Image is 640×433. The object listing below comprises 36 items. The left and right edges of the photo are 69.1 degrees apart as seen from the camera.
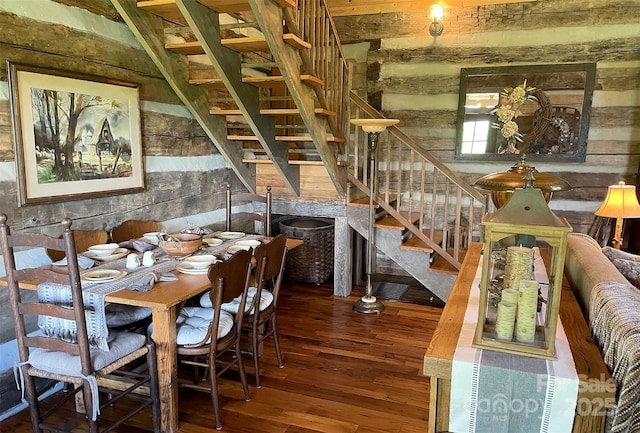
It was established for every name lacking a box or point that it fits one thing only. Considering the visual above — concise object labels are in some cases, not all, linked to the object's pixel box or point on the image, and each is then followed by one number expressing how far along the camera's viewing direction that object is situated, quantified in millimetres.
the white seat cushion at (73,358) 2035
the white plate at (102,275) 2256
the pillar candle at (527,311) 1343
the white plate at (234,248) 2917
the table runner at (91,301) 2064
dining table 2098
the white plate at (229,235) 3377
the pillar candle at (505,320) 1363
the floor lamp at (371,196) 3730
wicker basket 4793
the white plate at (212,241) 3135
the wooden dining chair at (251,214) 3637
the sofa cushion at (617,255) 2404
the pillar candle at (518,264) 1440
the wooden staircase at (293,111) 3047
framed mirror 4418
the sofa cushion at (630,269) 2213
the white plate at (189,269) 2477
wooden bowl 2742
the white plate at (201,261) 2549
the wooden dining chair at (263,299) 2633
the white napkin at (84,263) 2446
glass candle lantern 1329
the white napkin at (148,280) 2197
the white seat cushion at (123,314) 2598
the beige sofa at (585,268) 1805
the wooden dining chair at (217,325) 2227
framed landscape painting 2520
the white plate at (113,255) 2635
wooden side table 1240
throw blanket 1183
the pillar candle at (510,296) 1366
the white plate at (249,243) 3110
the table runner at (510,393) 1244
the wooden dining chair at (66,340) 1925
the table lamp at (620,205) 3406
